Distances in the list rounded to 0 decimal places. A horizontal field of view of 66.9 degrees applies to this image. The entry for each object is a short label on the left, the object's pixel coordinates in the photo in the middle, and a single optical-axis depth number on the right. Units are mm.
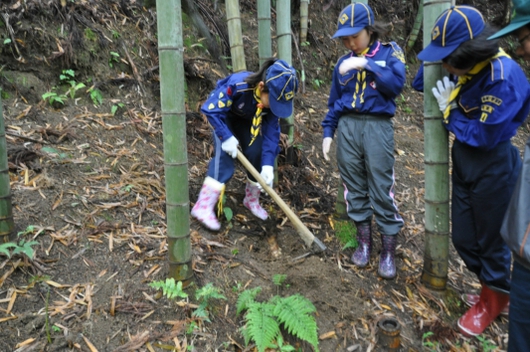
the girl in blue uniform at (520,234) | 1614
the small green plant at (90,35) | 4402
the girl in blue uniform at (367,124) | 2934
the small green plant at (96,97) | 4121
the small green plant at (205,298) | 2462
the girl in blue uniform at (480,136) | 2357
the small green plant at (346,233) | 3516
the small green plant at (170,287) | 2439
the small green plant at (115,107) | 4100
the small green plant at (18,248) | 2330
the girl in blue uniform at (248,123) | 3162
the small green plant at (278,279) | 2846
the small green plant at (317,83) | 6422
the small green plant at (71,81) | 4066
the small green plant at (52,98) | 3896
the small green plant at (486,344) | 2650
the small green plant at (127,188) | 3355
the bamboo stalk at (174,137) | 2182
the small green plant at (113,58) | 4440
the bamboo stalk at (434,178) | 2707
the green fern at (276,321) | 2291
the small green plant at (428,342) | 2646
